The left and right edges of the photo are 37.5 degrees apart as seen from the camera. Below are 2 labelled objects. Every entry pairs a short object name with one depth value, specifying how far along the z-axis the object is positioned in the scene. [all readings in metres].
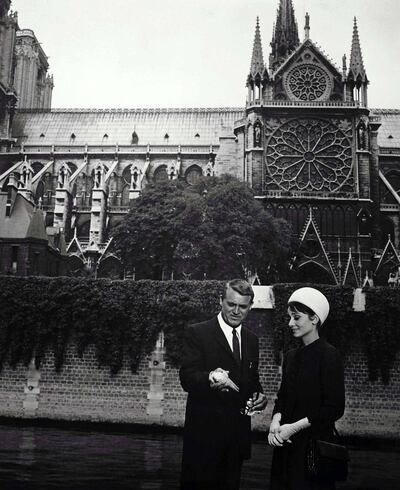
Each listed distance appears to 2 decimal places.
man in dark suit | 5.31
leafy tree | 31.94
